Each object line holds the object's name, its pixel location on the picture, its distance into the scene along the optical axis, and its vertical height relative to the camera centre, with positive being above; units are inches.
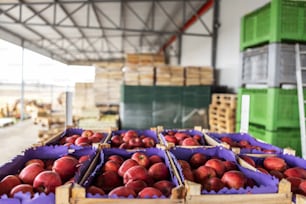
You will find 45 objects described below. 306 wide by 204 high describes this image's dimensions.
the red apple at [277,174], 72.9 -21.1
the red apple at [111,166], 70.9 -19.5
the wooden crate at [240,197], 50.7 -19.6
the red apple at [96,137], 104.8 -17.8
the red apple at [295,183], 64.9 -21.1
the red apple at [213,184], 59.8 -20.2
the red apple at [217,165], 69.4 -18.4
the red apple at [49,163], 72.5 -20.3
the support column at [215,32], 315.9 +75.9
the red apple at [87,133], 113.6 -17.2
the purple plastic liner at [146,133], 121.3 -17.8
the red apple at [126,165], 68.7 -18.8
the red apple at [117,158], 76.5 -18.9
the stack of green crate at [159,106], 289.4 -12.9
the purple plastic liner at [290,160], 80.9 -19.6
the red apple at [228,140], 110.4 -18.6
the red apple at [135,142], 101.9 -18.9
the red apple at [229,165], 71.9 -18.9
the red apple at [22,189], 53.7 -19.9
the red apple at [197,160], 77.9 -19.0
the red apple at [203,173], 66.3 -19.5
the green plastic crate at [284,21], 142.2 +41.1
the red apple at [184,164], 70.0 -18.6
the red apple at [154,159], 77.1 -18.8
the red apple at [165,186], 57.6 -20.3
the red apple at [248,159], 78.8 -18.9
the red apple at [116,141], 104.7 -18.8
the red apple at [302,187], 63.2 -21.4
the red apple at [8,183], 56.2 -20.0
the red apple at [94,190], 54.7 -20.0
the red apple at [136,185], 56.9 -19.7
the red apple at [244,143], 110.4 -19.8
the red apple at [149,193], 53.3 -19.8
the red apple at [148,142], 103.7 -18.8
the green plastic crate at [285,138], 145.8 -22.4
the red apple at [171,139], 109.3 -18.2
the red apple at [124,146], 99.3 -19.5
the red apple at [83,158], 74.8 -18.8
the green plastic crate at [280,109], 143.6 -6.3
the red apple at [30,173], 61.9 -19.2
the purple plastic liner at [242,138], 105.8 -18.6
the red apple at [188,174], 63.3 -19.1
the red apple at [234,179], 60.4 -19.1
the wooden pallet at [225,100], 226.0 -3.6
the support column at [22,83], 464.3 +14.3
